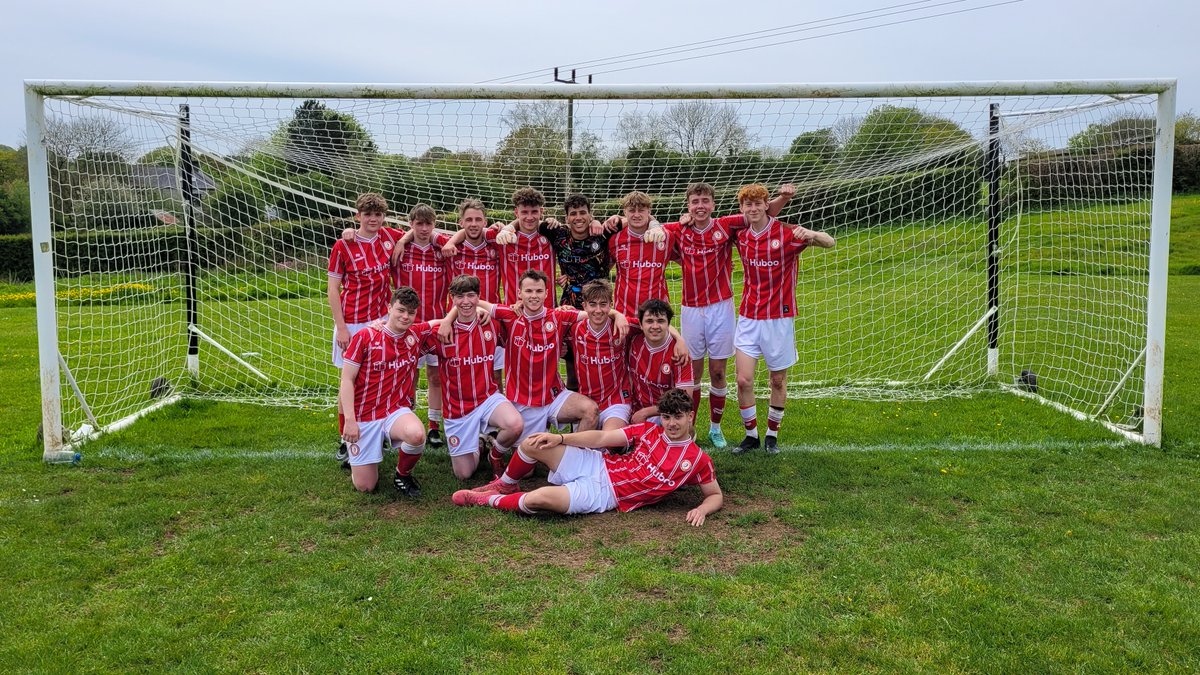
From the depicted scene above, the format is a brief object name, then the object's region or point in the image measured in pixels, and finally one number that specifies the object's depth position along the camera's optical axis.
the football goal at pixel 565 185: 5.38
